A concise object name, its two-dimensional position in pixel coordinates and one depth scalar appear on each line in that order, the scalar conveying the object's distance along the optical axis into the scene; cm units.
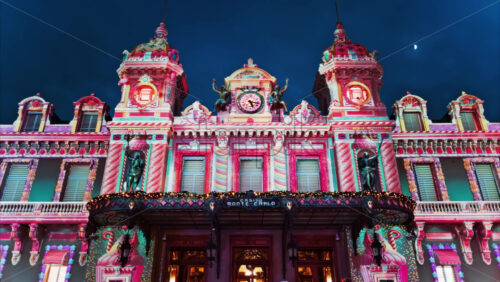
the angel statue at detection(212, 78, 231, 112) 2222
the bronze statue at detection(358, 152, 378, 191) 1880
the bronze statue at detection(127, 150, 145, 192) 1889
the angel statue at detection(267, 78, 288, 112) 2219
